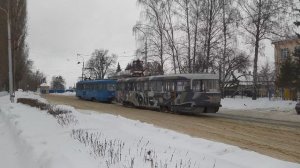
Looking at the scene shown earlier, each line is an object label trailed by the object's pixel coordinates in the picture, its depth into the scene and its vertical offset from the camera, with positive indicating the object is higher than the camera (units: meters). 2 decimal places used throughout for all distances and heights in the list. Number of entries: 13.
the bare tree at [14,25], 41.78 +6.89
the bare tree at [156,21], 46.38 +7.37
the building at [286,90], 38.28 -0.20
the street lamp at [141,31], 47.75 +6.44
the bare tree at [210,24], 41.51 +6.25
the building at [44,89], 109.31 +0.44
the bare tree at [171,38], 45.56 +5.43
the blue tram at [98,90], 45.59 +0.02
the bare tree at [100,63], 116.44 +7.24
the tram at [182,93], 26.08 -0.23
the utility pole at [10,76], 33.80 +1.13
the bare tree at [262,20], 38.33 +6.11
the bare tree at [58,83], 147.12 +2.67
